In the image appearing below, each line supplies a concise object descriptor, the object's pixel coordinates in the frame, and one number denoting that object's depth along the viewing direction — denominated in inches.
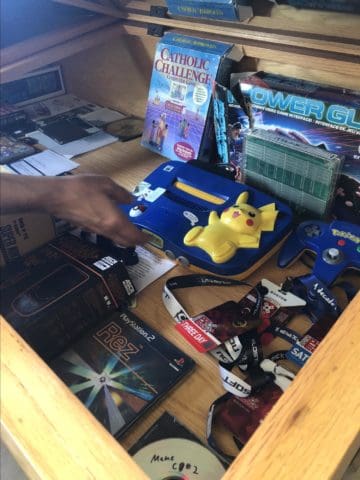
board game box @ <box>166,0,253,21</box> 32.3
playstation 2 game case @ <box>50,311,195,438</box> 21.2
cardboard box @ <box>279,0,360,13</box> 27.3
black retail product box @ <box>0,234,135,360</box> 21.4
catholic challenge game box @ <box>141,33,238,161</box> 35.5
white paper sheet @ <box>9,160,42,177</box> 31.2
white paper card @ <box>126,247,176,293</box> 29.5
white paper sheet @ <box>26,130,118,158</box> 38.1
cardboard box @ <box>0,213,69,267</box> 24.8
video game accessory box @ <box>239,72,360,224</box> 29.0
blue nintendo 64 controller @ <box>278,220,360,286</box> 27.8
